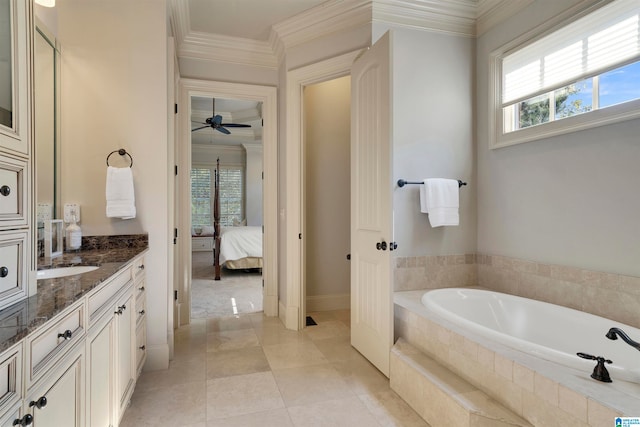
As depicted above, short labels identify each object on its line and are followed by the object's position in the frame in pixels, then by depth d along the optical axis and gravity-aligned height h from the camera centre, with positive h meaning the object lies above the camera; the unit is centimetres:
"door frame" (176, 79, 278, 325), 330 +37
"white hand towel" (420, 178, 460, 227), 266 +9
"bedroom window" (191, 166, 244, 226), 864 +50
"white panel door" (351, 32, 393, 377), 223 +6
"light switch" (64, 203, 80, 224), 222 +2
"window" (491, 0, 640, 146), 190 +92
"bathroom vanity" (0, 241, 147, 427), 81 -44
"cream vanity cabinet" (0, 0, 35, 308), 104 +21
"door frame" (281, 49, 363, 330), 320 +13
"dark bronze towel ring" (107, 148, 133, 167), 232 +44
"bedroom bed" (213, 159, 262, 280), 558 -60
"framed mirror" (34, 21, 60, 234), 199 +58
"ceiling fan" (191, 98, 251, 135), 522 +146
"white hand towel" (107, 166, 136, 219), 221 +14
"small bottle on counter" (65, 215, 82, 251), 216 -15
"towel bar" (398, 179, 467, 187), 271 +25
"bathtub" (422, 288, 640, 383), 149 -68
